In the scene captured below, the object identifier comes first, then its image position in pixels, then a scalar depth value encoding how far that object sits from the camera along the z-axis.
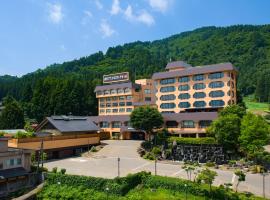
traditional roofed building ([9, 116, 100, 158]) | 33.10
